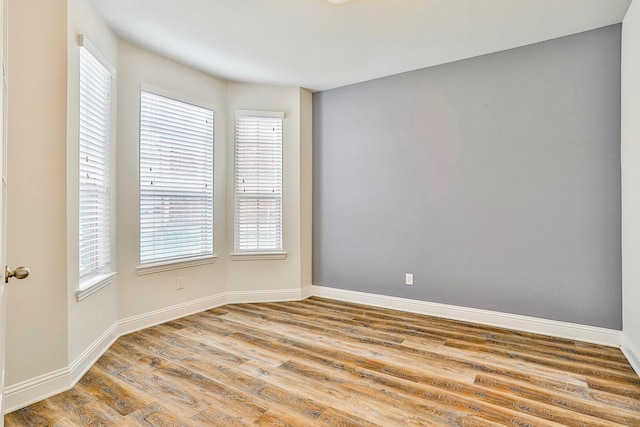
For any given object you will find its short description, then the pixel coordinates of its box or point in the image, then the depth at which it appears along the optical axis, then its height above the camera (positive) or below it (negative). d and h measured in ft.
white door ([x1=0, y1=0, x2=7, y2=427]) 3.99 -0.40
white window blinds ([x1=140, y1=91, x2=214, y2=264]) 11.32 +1.20
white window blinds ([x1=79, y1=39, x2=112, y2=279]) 8.52 +1.23
